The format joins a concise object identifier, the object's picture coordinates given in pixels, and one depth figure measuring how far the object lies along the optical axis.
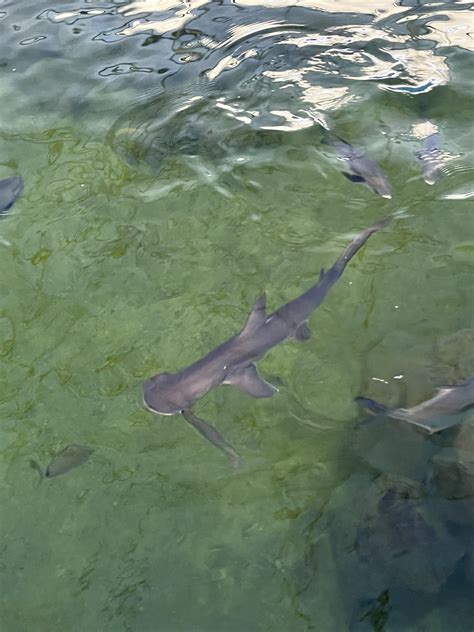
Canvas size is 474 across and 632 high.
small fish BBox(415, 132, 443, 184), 6.80
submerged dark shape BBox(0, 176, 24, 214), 6.89
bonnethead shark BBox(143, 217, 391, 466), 4.86
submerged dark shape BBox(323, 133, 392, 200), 6.63
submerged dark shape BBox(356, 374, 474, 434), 4.81
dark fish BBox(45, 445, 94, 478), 5.09
